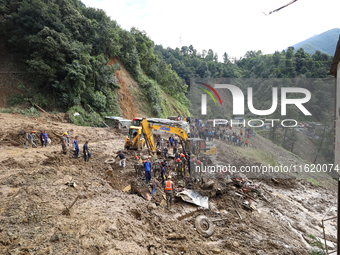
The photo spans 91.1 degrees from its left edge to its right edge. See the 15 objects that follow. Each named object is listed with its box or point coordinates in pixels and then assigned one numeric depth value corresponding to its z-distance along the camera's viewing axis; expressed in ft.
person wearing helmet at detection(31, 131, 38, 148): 41.36
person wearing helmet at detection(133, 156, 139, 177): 32.74
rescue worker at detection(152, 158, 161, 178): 34.59
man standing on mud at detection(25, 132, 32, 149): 40.01
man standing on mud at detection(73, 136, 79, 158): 35.29
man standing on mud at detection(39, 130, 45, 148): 41.96
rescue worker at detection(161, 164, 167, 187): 31.08
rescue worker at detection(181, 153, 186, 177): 35.58
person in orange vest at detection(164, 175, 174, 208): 24.75
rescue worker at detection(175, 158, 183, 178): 34.88
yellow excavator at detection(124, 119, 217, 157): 37.01
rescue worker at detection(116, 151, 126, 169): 35.26
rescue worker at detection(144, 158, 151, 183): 28.94
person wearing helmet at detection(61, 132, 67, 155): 35.78
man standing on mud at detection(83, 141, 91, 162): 35.37
